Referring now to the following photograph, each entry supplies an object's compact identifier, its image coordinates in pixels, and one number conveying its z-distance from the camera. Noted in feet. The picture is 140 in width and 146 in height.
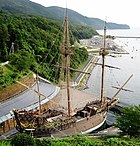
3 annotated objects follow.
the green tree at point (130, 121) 75.97
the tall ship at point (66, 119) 87.45
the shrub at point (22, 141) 48.06
